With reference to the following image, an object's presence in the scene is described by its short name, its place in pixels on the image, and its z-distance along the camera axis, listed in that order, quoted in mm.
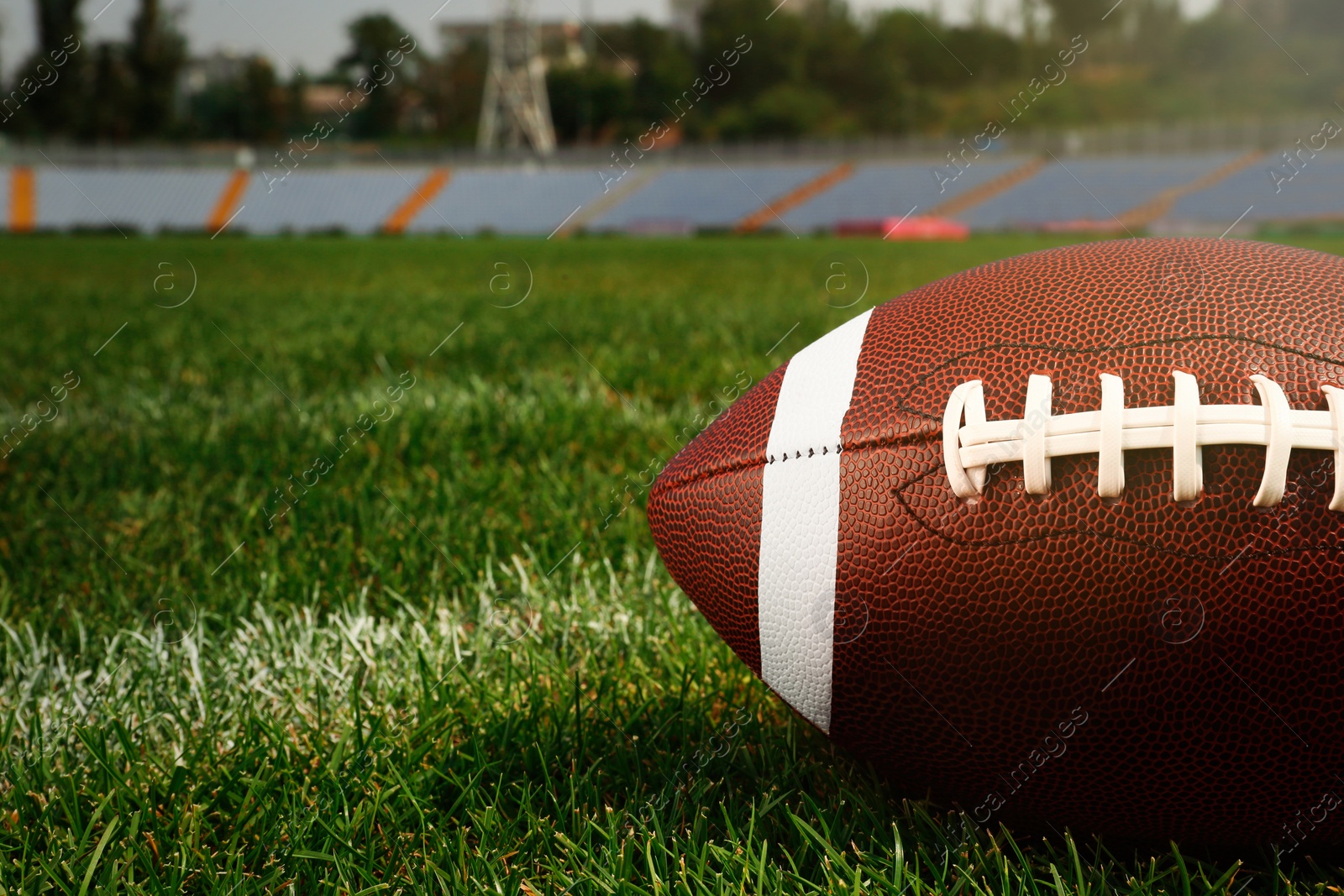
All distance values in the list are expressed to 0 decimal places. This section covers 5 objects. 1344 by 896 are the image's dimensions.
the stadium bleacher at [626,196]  29344
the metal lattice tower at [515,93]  40594
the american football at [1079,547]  960
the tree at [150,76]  48219
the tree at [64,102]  44969
